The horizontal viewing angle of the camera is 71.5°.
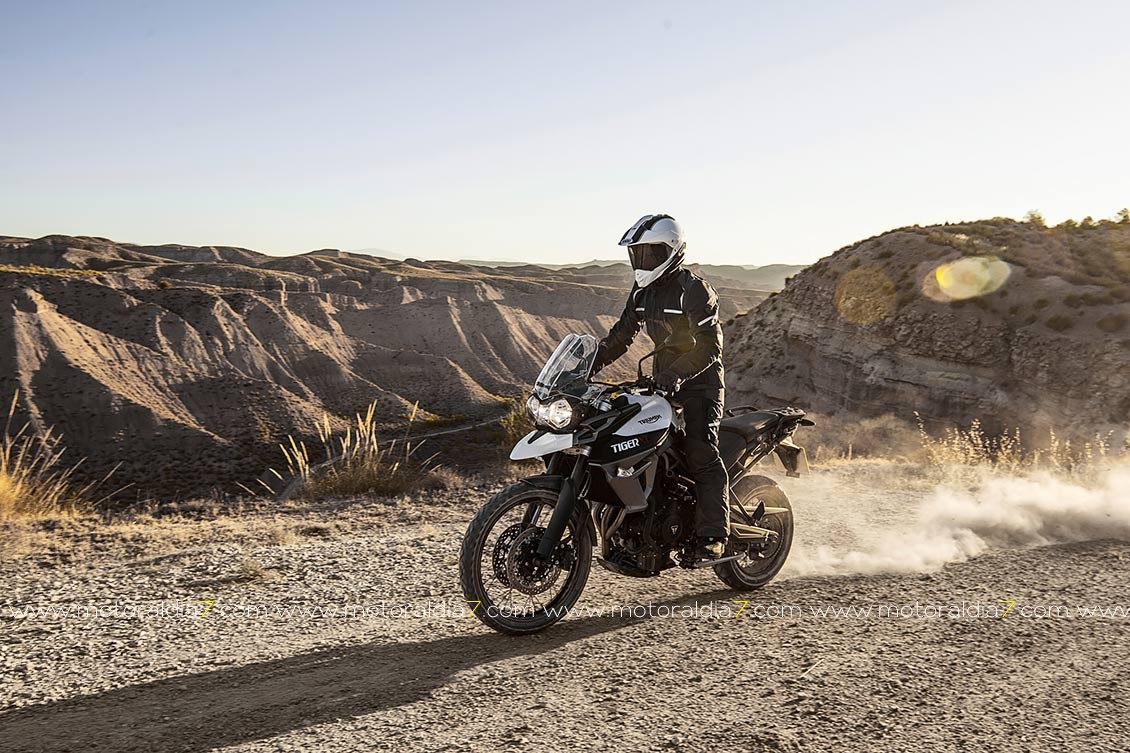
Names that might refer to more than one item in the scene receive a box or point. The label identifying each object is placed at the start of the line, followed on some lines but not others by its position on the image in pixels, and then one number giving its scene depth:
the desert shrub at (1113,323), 24.53
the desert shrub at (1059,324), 25.83
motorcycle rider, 5.27
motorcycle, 4.81
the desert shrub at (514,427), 16.88
